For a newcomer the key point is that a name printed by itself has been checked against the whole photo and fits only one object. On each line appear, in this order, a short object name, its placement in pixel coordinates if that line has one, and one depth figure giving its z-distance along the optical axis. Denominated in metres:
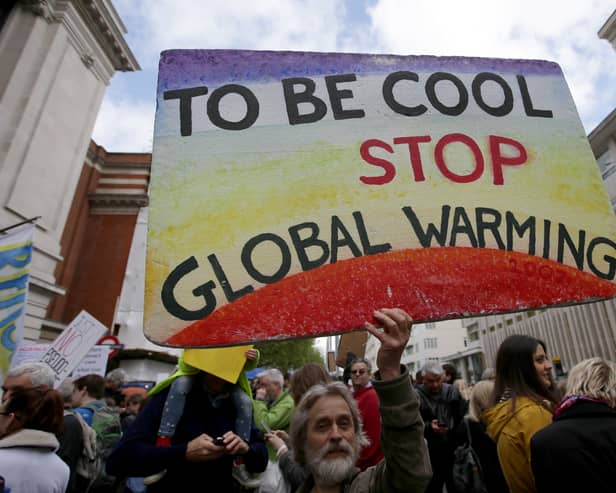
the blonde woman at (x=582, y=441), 1.63
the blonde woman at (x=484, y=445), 2.82
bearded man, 1.24
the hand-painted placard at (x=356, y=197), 1.28
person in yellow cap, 2.00
